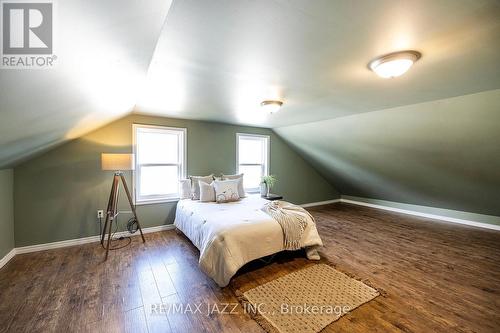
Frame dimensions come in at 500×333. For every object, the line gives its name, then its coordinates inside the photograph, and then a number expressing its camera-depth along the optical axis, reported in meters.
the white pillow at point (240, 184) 4.06
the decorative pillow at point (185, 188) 3.90
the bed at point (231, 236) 2.23
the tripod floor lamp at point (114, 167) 2.96
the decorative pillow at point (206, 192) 3.67
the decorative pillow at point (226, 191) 3.68
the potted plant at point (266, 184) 4.77
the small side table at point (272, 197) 4.54
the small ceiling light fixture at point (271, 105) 2.87
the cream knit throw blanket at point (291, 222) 2.65
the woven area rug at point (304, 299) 1.74
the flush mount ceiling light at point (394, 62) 1.63
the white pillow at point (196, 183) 3.86
